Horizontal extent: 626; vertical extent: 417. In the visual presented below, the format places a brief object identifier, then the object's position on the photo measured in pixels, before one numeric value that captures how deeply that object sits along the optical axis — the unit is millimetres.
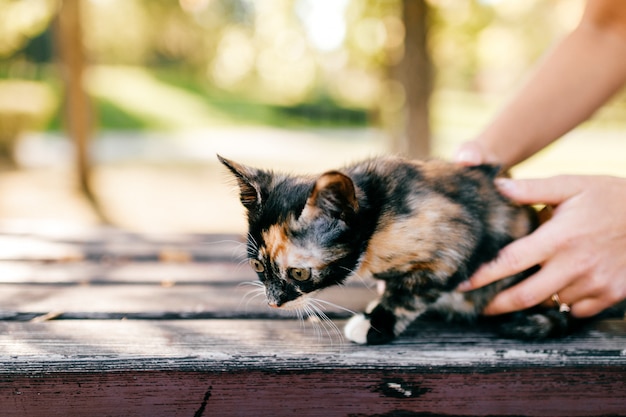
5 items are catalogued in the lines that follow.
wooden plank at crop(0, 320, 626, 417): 560
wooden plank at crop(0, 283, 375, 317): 659
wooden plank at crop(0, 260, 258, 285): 736
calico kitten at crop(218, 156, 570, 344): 623
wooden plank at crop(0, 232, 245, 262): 819
